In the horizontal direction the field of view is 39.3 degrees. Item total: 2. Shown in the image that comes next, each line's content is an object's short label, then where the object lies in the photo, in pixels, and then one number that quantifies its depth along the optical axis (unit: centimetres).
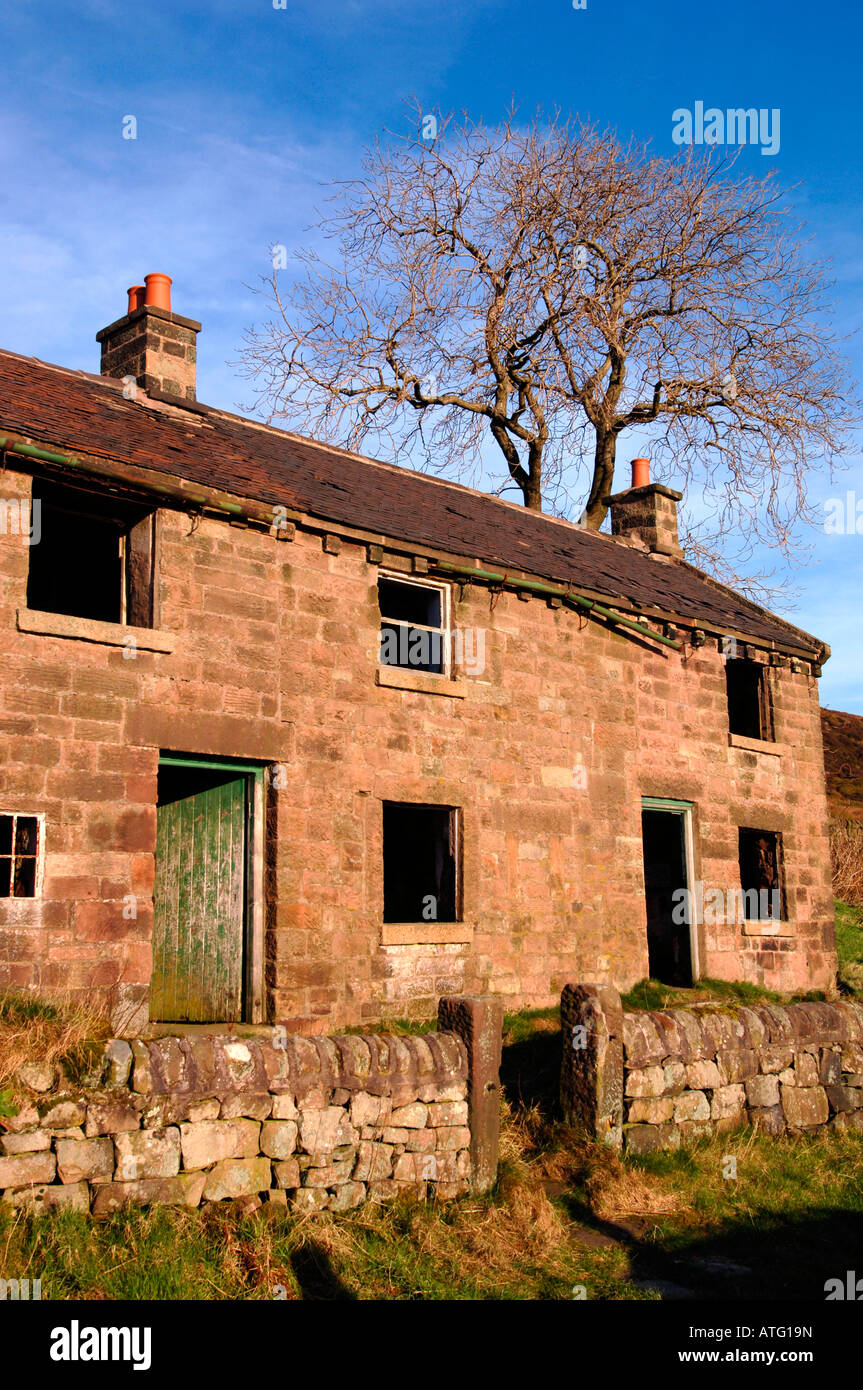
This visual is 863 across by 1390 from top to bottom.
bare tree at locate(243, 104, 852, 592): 2458
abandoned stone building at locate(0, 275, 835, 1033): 943
